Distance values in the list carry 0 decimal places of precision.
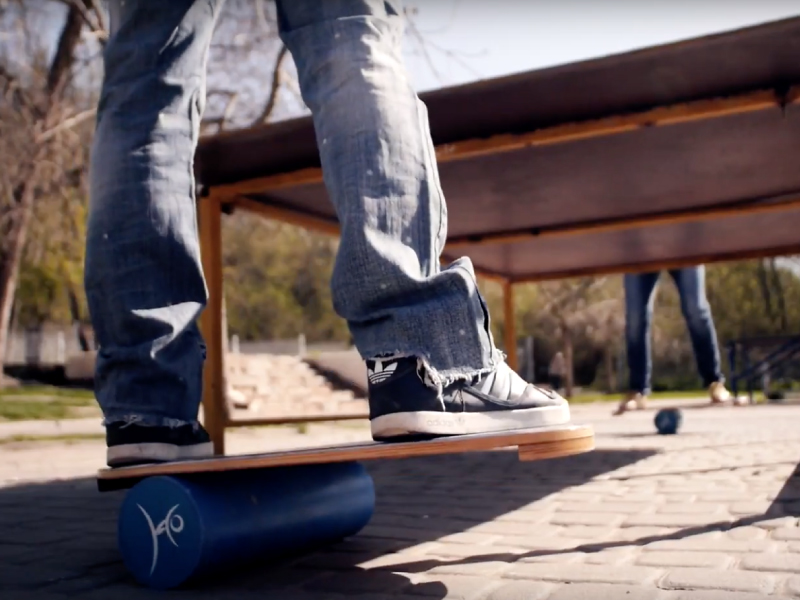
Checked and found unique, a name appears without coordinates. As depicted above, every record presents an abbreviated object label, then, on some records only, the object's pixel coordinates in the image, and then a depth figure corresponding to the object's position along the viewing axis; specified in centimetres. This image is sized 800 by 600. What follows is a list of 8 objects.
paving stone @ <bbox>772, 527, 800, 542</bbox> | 194
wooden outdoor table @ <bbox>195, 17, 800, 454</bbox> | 253
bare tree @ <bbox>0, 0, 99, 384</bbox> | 1192
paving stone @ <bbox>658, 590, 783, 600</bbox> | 142
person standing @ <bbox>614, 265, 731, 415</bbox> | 672
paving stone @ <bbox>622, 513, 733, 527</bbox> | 220
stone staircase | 1167
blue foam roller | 162
